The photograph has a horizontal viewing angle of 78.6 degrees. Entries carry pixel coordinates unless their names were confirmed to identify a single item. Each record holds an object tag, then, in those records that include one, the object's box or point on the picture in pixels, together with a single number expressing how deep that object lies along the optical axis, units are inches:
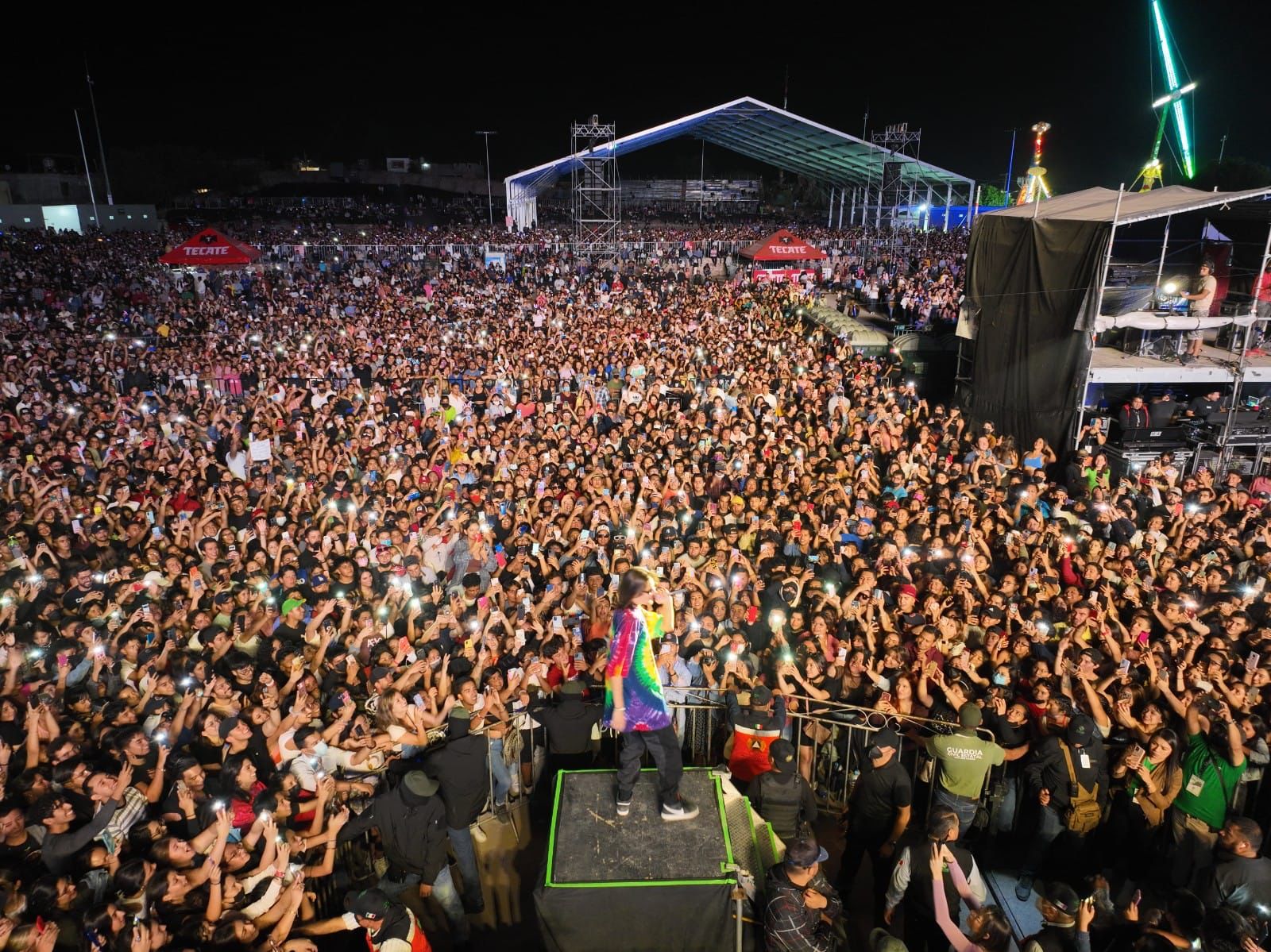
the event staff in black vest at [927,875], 148.3
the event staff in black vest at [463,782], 170.6
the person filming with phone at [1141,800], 180.4
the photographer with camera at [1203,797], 169.9
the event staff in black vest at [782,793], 172.2
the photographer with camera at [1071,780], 177.9
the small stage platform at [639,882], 148.9
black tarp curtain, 426.6
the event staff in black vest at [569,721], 201.9
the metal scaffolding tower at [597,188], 1087.0
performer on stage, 156.1
